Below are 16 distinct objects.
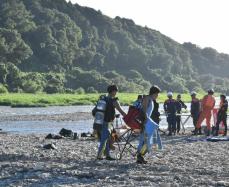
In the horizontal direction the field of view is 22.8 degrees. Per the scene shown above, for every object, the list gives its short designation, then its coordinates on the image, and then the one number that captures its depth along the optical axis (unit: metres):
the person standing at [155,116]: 21.23
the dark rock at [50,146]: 19.98
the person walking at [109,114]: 15.57
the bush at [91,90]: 161.82
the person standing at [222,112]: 26.02
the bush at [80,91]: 151.31
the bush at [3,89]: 119.74
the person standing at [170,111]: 27.61
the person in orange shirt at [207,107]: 27.06
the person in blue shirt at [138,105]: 15.25
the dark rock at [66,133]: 28.06
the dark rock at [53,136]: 26.59
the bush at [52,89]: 141.38
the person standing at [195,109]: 29.17
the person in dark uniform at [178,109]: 28.63
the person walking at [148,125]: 15.08
